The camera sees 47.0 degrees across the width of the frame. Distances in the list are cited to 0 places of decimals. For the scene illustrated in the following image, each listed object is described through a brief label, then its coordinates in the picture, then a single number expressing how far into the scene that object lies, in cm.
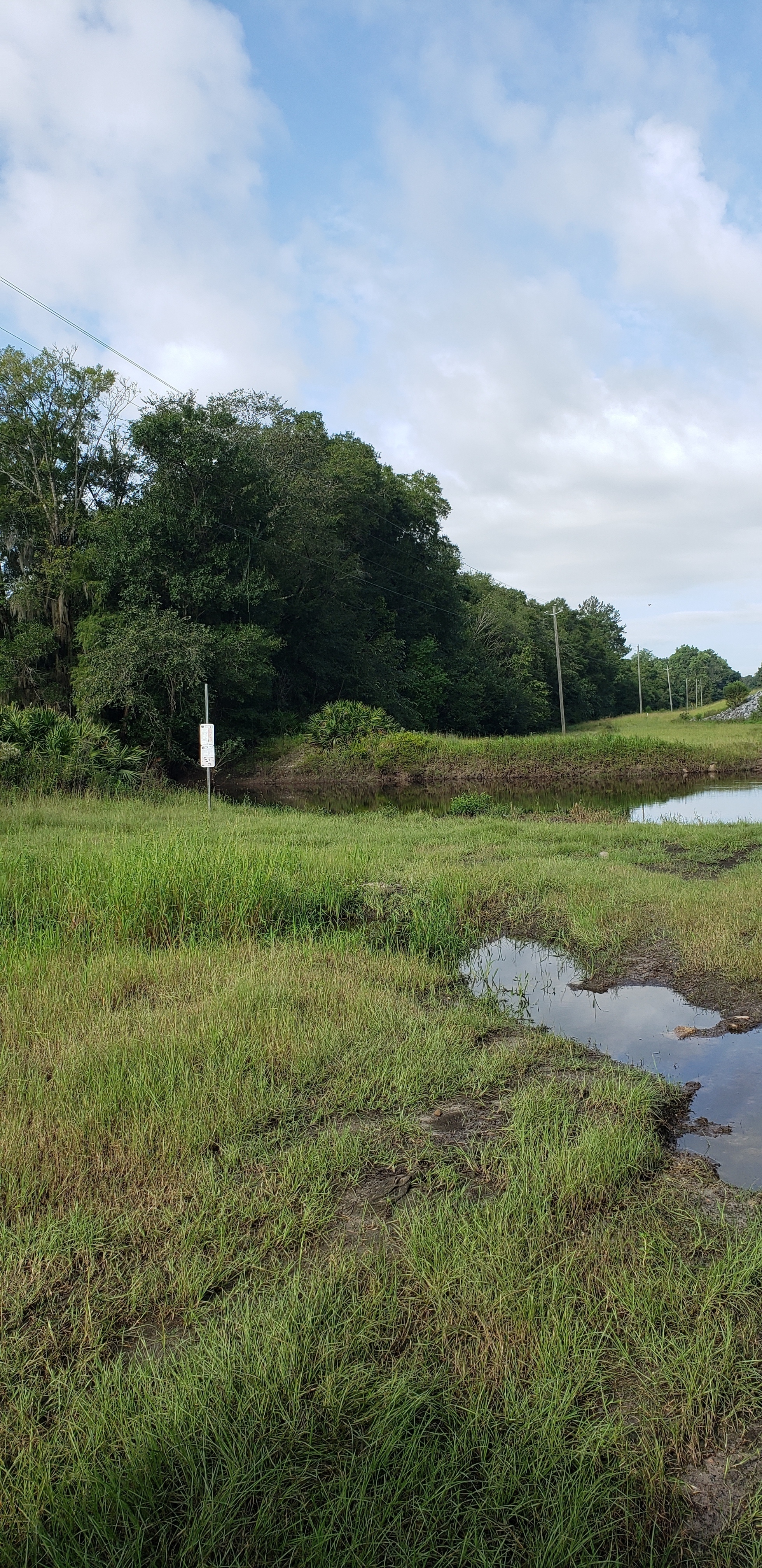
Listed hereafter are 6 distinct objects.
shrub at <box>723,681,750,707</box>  6103
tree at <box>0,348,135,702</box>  3108
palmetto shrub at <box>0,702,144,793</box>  1786
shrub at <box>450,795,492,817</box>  1869
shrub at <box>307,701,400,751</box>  3469
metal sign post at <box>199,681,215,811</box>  1817
